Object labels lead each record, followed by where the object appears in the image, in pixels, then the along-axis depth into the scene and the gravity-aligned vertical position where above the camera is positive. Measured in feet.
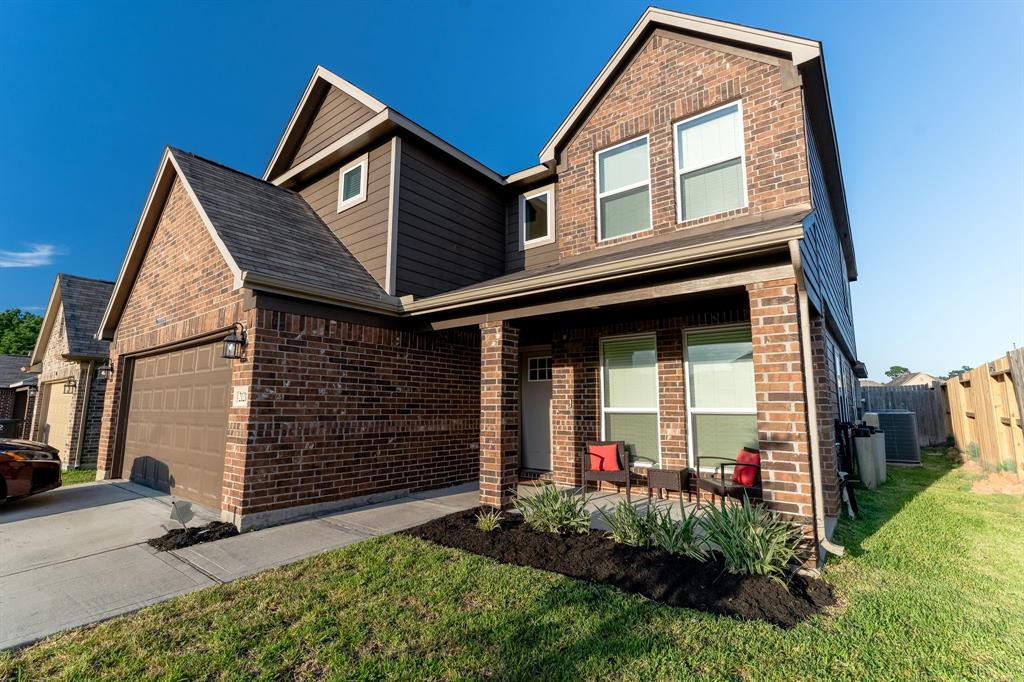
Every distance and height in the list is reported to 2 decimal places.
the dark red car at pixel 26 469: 22.40 -3.52
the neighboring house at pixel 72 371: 39.22 +2.68
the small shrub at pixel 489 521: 17.05 -4.58
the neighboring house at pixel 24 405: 55.42 -0.66
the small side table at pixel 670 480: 19.51 -3.46
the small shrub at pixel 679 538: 13.52 -4.21
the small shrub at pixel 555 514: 16.54 -4.21
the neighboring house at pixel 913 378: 119.65 +5.94
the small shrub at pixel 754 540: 12.08 -3.83
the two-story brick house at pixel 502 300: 17.69 +4.26
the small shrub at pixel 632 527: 14.78 -4.17
